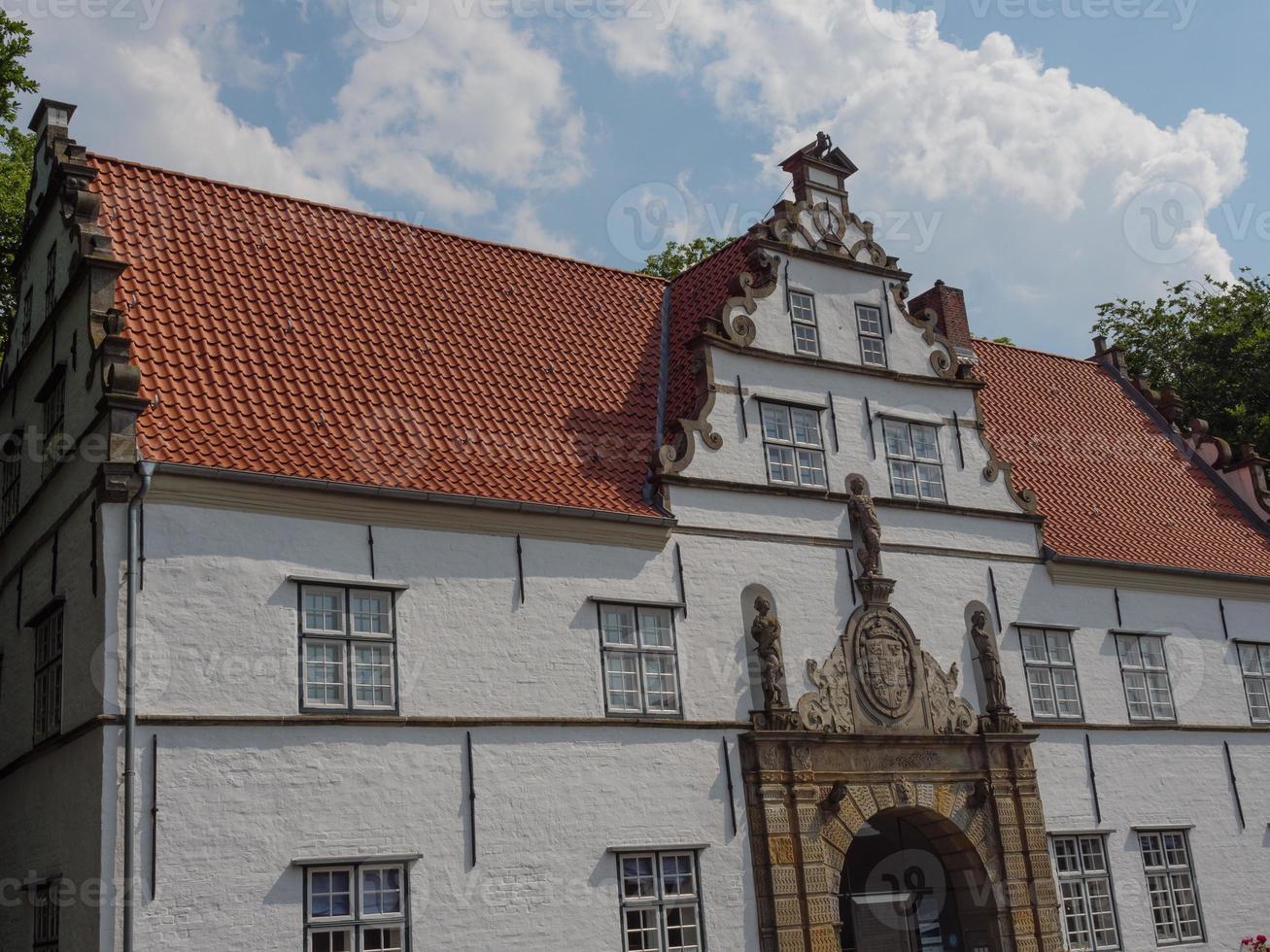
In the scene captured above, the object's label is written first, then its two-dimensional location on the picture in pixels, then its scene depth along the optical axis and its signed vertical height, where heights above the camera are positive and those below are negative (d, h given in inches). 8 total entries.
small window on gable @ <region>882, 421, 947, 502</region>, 800.9 +246.3
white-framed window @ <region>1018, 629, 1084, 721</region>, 802.2 +122.5
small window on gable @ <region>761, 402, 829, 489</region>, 753.6 +245.0
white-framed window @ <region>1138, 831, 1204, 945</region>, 797.9 -1.1
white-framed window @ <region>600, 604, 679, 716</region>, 653.3 +121.4
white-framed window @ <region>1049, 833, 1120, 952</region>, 757.9 -0.9
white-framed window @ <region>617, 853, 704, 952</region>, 619.2 +9.8
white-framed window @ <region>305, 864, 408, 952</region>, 539.2 +15.8
